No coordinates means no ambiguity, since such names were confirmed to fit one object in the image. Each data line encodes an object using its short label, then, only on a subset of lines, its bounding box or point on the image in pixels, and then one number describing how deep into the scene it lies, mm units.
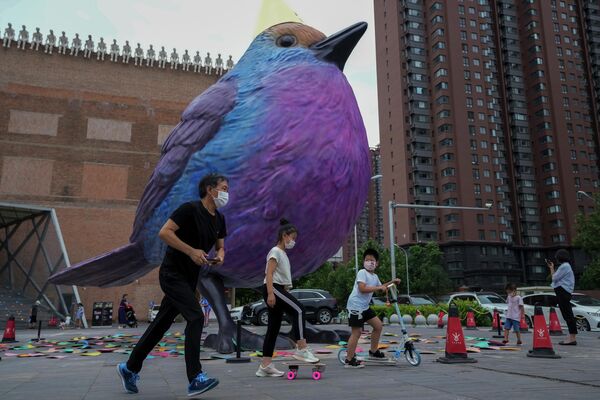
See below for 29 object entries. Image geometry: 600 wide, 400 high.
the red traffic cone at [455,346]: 5575
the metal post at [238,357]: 5699
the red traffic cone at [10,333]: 10922
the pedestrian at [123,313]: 21250
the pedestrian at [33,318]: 19562
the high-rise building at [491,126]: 52625
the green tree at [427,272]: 42375
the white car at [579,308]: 14750
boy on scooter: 5297
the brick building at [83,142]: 29297
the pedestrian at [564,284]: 7723
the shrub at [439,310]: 16328
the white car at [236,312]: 21234
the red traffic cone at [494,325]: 13700
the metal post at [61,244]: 21411
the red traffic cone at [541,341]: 6340
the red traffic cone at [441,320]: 15898
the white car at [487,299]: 16375
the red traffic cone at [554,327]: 10062
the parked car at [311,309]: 18766
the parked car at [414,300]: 21719
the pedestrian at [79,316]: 21016
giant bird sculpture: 6348
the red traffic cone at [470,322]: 14674
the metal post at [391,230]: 20266
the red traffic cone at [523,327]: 12828
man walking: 3459
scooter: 5348
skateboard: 4348
